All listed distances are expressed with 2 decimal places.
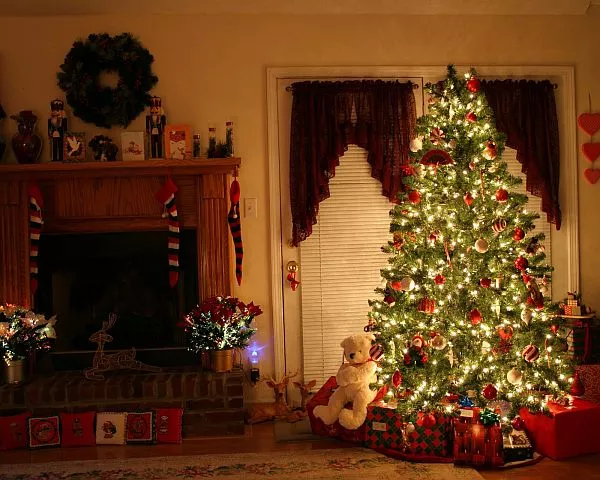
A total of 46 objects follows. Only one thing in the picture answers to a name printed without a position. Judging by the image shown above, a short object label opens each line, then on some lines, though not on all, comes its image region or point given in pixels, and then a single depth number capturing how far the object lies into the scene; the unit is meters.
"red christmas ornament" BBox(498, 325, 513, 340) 3.62
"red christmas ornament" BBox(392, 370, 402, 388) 3.68
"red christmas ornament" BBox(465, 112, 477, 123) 3.77
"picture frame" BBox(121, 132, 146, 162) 4.61
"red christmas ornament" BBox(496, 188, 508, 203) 3.65
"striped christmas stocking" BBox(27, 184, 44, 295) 4.48
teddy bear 3.82
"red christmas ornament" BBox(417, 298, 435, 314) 3.66
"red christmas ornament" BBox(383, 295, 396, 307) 3.82
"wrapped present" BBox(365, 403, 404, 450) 3.73
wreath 4.59
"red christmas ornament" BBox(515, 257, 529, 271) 3.57
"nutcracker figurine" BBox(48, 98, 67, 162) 4.55
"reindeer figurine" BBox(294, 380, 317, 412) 4.60
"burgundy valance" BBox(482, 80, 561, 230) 4.81
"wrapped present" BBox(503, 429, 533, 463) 3.59
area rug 3.43
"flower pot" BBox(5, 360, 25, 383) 4.23
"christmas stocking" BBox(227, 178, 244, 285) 4.58
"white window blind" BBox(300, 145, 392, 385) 4.82
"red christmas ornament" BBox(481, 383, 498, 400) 3.53
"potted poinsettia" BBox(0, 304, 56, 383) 4.20
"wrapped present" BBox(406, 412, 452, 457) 3.66
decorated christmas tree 3.64
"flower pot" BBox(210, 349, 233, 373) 4.32
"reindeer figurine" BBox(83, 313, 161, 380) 4.35
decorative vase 4.54
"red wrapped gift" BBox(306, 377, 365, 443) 3.88
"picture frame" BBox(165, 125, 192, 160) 4.60
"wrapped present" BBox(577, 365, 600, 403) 3.99
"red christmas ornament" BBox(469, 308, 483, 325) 3.58
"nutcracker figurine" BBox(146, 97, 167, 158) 4.61
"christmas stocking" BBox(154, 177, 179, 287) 4.52
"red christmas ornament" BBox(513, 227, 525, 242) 3.64
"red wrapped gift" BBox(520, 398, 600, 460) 3.60
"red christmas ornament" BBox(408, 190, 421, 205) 3.78
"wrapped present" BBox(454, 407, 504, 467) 3.51
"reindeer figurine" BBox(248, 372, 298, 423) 4.45
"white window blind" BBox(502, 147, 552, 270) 4.91
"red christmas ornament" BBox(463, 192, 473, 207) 3.68
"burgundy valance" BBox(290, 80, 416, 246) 4.71
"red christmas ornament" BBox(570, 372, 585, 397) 3.68
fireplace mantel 4.53
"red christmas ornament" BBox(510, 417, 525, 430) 3.70
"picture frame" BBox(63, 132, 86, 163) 4.56
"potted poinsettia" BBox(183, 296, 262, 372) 4.28
